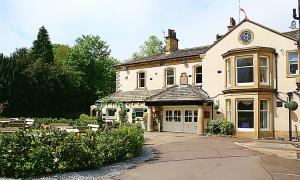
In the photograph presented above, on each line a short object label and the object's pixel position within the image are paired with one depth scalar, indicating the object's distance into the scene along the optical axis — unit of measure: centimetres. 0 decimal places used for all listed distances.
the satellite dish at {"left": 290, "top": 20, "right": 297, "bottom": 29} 1204
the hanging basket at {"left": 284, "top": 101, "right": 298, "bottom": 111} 1717
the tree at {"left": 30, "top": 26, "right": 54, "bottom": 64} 4206
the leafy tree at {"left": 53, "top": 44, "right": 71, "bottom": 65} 5245
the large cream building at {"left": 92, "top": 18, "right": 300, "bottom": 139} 1819
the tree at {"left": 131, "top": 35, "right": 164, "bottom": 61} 5249
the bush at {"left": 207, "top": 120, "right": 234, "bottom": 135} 1883
